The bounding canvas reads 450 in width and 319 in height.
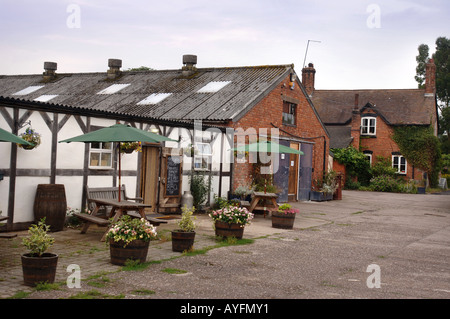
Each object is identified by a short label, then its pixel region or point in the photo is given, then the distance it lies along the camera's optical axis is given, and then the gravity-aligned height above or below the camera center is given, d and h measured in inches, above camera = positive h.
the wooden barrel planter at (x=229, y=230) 414.6 -50.3
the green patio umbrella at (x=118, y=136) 373.1 +23.2
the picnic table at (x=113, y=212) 392.5 -38.4
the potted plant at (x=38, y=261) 244.5 -49.3
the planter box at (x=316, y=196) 892.0 -40.9
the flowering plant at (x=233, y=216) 414.0 -38.4
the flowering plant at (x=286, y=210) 512.7 -39.2
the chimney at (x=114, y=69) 1011.9 +199.0
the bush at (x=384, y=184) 1332.4 -21.0
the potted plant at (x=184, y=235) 354.0 -47.8
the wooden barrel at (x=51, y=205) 420.8 -36.2
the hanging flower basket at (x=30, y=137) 410.3 +20.5
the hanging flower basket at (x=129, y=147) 493.7 +19.2
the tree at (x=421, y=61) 2174.0 +512.1
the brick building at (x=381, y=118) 1444.4 +176.2
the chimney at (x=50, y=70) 1072.2 +202.5
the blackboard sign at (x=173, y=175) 583.8 -9.3
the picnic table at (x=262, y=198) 597.0 -34.1
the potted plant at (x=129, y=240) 300.0 -44.8
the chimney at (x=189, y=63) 930.7 +199.3
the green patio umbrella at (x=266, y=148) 582.2 +28.4
